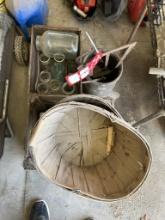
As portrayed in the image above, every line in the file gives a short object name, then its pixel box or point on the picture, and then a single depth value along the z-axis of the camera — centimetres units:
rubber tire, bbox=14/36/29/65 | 169
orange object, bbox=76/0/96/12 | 178
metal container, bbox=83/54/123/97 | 147
